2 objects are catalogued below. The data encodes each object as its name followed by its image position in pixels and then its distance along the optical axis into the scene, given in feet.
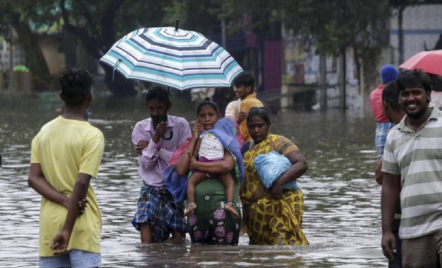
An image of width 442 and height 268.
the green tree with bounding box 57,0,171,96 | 251.49
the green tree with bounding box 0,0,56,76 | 239.57
